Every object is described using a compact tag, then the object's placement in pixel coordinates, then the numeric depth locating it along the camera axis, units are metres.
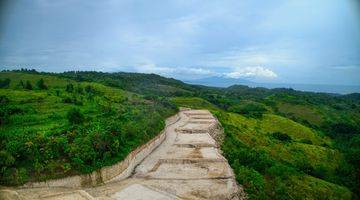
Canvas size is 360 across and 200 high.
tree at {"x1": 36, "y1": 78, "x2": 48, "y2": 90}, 45.78
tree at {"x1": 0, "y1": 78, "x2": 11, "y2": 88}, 49.22
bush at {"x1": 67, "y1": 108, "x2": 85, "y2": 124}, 23.59
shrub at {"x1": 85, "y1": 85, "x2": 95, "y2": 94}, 49.78
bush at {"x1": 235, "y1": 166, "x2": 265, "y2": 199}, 17.57
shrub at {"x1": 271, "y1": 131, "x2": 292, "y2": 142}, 42.74
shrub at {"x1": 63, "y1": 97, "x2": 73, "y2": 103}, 34.62
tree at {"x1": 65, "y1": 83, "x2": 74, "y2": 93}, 45.12
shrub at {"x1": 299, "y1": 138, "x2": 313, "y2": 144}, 46.21
